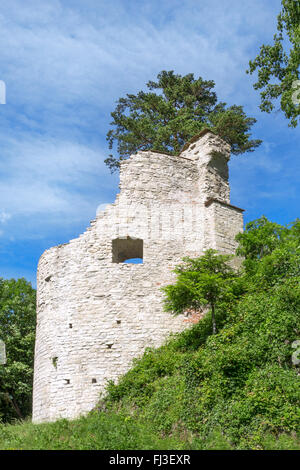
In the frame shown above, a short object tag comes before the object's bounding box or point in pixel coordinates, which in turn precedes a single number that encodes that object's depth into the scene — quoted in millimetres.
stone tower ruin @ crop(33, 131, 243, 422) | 13579
